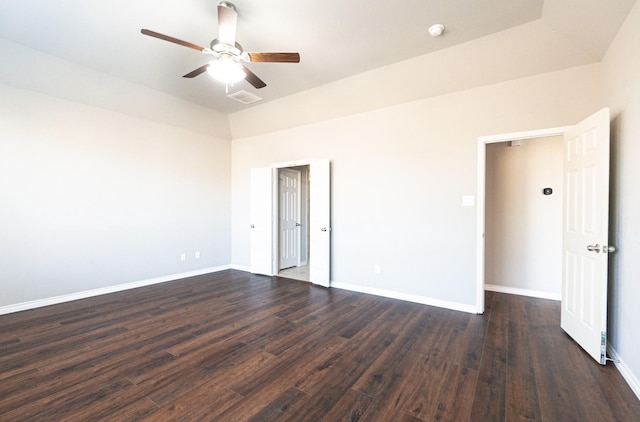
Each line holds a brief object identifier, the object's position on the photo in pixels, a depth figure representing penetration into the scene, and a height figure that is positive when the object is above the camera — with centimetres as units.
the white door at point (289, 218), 586 -23
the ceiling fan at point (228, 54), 228 +137
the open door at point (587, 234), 233 -24
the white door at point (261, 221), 543 -27
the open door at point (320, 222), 465 -26
